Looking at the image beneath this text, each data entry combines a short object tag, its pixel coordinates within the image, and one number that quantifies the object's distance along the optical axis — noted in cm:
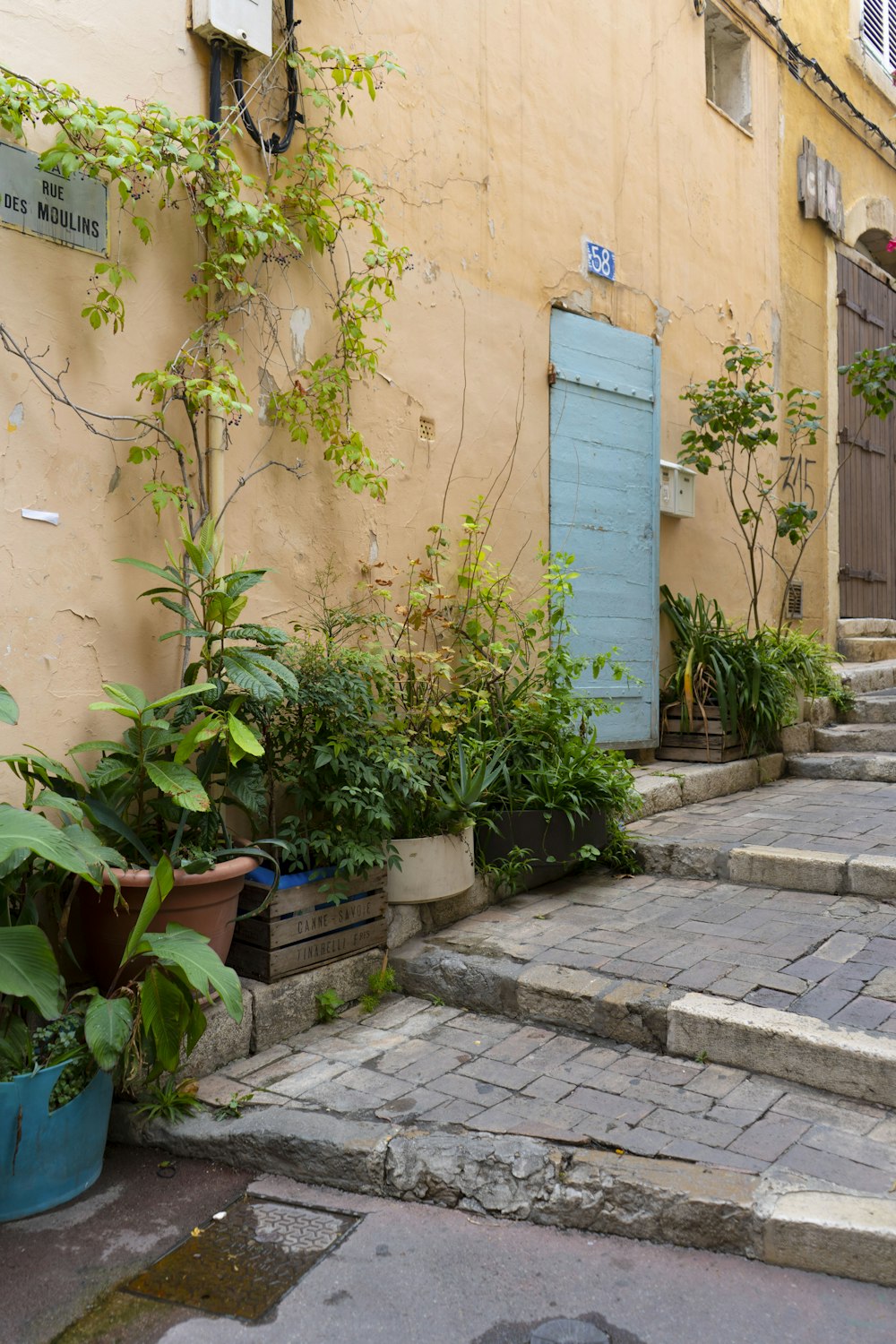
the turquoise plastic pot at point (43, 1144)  262
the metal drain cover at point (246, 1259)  233
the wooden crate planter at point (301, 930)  350
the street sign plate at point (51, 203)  327
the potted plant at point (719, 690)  620
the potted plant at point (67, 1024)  259
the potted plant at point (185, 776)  312
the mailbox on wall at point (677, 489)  654
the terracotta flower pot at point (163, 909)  308
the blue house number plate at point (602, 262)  591
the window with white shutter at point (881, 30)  914
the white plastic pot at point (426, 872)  400
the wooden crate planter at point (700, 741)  615
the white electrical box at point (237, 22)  379
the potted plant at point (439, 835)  401
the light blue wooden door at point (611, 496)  567
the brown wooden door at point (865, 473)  873
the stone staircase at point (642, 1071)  253
